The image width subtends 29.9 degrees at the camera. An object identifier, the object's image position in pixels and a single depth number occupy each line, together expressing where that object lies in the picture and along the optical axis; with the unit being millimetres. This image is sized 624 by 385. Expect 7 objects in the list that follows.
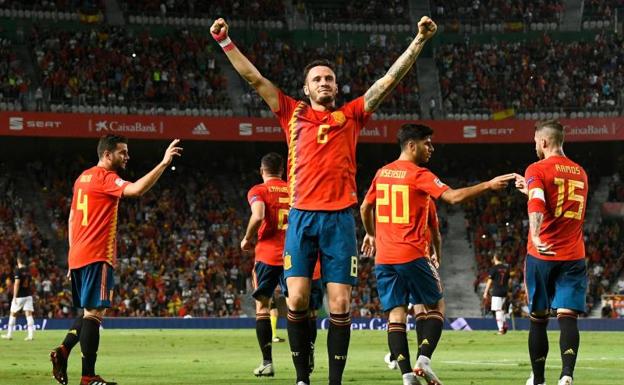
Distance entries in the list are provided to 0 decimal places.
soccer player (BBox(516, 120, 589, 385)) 12148
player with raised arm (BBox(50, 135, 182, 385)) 12797
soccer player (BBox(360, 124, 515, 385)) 12617
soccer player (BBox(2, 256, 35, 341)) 30473
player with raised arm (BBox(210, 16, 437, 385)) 10359
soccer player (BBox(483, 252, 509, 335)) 33719
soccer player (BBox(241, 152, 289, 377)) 15812
